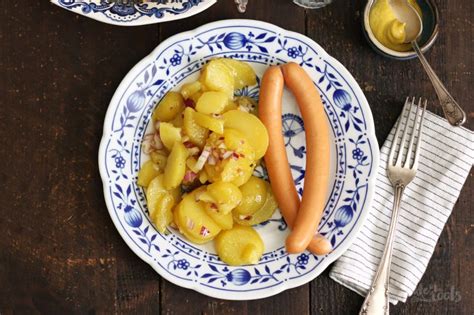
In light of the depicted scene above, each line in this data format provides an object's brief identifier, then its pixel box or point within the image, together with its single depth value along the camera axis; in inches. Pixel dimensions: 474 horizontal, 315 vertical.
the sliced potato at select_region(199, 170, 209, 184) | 37.8
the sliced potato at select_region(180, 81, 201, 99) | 38.7
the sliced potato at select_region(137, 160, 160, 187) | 38.8
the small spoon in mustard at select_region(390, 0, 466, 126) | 39.1
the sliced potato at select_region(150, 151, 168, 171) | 38.7
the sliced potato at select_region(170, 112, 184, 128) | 38.5
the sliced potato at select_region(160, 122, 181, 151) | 37.9
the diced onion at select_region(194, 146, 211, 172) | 37.4
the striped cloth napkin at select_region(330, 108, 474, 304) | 39.5
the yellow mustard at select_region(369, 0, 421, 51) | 39.6
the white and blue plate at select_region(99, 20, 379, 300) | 38.7
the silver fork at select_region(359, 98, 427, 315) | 39.3
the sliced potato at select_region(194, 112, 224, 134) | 37.3
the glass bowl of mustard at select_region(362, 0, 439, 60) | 39.4
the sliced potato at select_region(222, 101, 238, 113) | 38.3
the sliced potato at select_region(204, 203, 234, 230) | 37.6
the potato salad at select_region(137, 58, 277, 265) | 37.3
